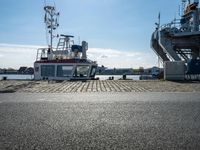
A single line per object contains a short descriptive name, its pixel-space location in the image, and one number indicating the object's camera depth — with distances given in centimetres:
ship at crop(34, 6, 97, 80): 1556
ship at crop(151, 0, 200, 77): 1692
